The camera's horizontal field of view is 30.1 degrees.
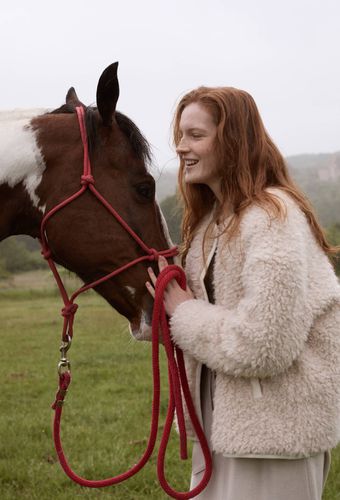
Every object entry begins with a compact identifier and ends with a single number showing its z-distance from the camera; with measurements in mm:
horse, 2250
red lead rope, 2084
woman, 1866
